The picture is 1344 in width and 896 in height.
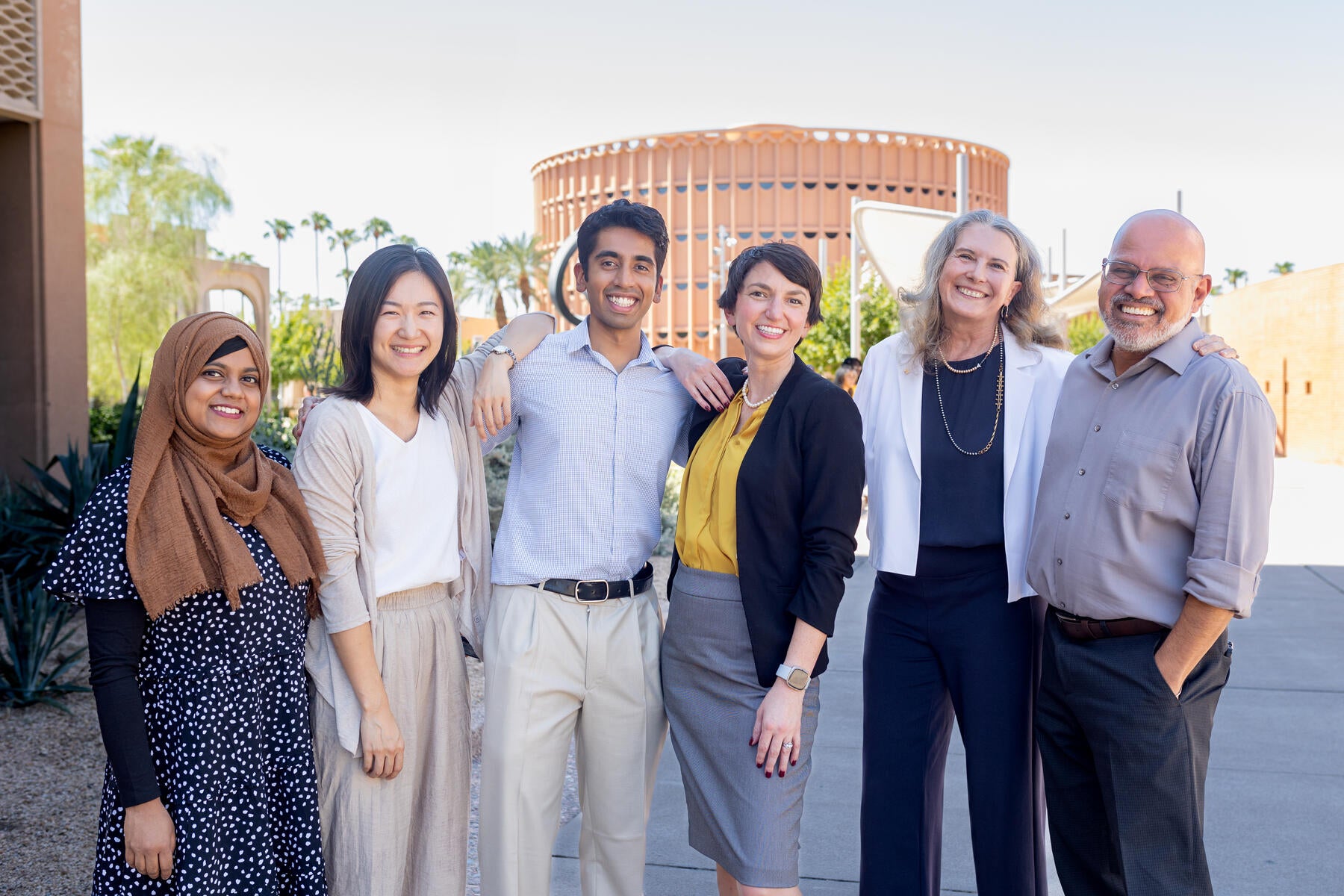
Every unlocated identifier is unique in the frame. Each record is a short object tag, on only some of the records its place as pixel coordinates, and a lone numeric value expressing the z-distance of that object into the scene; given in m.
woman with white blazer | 2.96
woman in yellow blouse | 2.61
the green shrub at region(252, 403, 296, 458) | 9.45
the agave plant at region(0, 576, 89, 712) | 5.49
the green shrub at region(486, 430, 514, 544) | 8.97
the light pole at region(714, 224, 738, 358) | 32.82
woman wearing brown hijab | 2.28
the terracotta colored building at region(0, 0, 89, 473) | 9.98
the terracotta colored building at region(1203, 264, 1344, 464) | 27.80
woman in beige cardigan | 2.58
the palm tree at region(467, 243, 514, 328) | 63.31
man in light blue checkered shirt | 2.87
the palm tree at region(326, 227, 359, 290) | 79.12
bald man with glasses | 2.49
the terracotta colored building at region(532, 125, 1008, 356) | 63.41
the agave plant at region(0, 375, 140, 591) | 6.82
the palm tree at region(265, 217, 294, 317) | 79.75
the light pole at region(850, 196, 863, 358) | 19.47
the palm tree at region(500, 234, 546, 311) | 62.56
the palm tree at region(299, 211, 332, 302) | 77.56
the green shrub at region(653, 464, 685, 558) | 10.42
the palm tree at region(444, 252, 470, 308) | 64.81
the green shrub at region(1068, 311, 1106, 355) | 34.76
